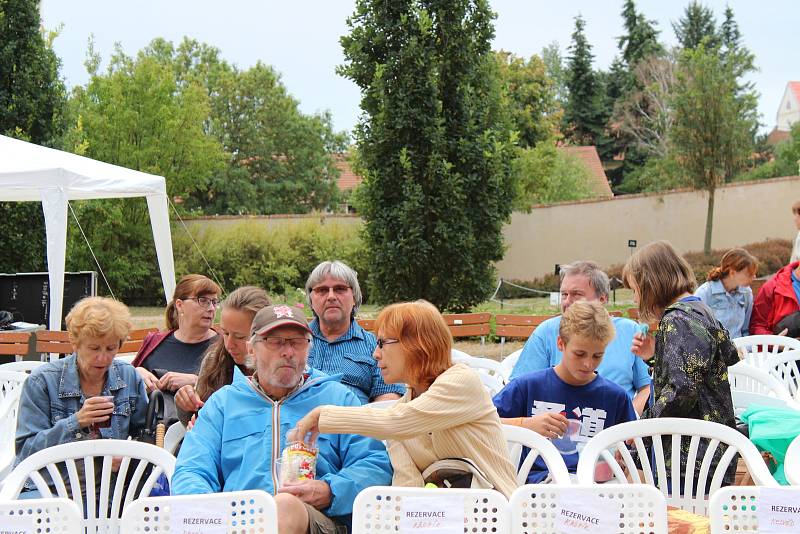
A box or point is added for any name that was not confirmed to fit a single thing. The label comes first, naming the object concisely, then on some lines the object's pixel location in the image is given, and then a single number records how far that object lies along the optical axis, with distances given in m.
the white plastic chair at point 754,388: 4.37
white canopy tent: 9.31
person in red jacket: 7.11
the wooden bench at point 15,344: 9.47
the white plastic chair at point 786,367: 5.61
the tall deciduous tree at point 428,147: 11.50
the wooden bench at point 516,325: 10.33
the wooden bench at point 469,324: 10.87
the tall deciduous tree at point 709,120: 20.45
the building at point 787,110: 77.31
